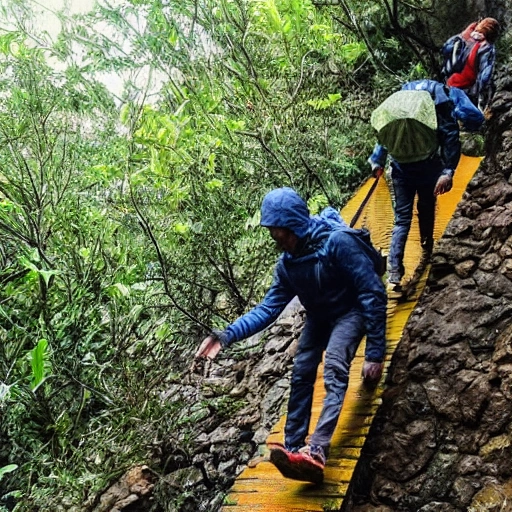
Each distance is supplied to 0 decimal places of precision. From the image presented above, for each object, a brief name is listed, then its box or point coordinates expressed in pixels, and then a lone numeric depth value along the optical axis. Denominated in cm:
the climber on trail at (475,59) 682
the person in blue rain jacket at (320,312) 312
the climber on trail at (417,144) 396
